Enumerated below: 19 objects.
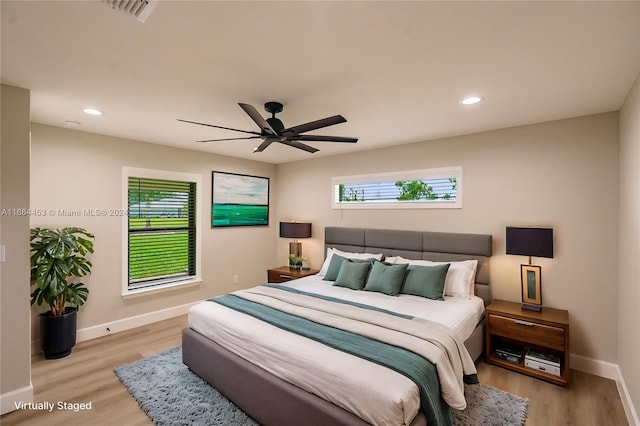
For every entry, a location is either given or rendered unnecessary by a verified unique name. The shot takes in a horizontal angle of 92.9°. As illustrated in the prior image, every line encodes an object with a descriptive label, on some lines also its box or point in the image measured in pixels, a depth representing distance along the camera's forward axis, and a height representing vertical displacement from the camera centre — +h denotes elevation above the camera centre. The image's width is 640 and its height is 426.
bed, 1.71 -1.02
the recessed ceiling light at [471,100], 2.59 +0.98
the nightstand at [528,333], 2.75 -1.15
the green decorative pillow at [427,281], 3.26 -0.75
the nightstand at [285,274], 4.75 -0.97
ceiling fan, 2.29 +0.67
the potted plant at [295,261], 5.17 -0.82
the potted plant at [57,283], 3.12 -0.72
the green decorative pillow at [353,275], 3.69 -0.77
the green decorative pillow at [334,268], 4.09 -0.75
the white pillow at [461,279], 3.36 -0.74
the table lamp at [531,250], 2.97 -0.38
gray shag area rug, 2.27 -1.54
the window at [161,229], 4.16 -0.23
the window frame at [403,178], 3.85 +0.45
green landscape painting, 4.99 +0.23
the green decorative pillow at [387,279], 3.42 -0.76
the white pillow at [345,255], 4.21 -0.60
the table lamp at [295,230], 5.06 -0.28
